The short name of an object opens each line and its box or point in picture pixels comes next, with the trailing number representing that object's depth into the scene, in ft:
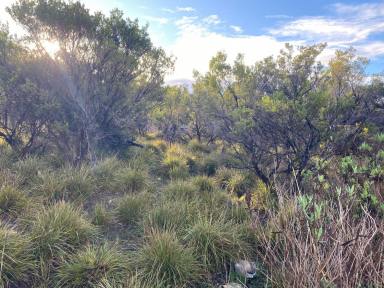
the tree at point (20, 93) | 22.97
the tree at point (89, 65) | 23.17
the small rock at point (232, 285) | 9.86
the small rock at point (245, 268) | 11.12
